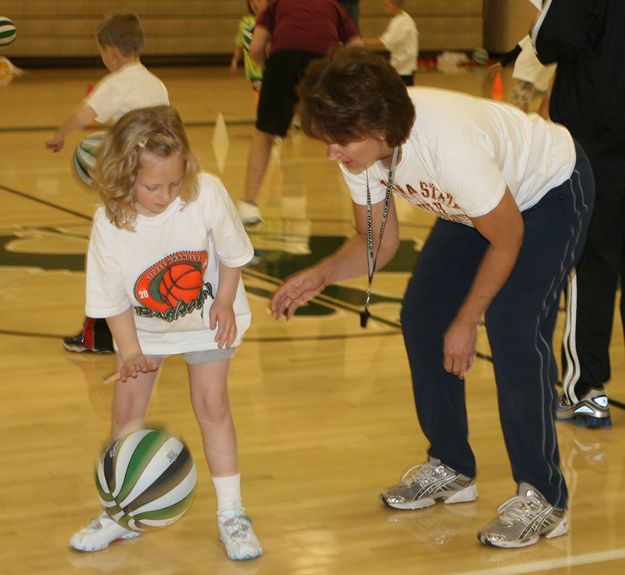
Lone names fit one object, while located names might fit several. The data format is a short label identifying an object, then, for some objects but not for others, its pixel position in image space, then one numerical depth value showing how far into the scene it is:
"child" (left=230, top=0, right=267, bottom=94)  12.80
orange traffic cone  14.55
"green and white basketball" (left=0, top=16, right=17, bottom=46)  9.84
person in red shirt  7.78
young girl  3.01
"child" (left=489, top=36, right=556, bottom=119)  8.78
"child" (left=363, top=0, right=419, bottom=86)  13.34
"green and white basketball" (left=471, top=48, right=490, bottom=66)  19.42
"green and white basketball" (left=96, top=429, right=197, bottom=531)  3.13
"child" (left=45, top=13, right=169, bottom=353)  5.11
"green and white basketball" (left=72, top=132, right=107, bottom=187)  5.11
